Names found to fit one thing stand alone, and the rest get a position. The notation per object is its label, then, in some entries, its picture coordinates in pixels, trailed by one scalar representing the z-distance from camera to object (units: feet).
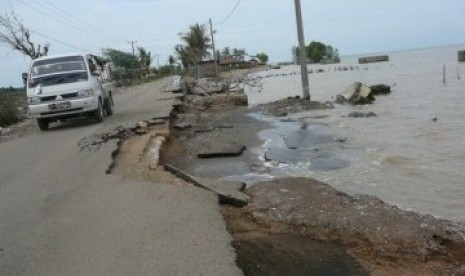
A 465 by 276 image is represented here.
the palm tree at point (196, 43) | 222.28
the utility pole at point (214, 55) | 162.43
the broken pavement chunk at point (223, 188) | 23.17
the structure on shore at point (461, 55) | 260.42
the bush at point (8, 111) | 68.28
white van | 49.19
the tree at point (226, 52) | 368.89
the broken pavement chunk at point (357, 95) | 89.10
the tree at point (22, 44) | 129.49
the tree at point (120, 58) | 258.37
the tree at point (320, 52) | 472.03
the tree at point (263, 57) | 481.55
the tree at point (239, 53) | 353.92
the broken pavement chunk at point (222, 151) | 39.34
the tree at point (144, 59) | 281.95
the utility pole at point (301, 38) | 84.33
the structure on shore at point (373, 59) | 428.56
